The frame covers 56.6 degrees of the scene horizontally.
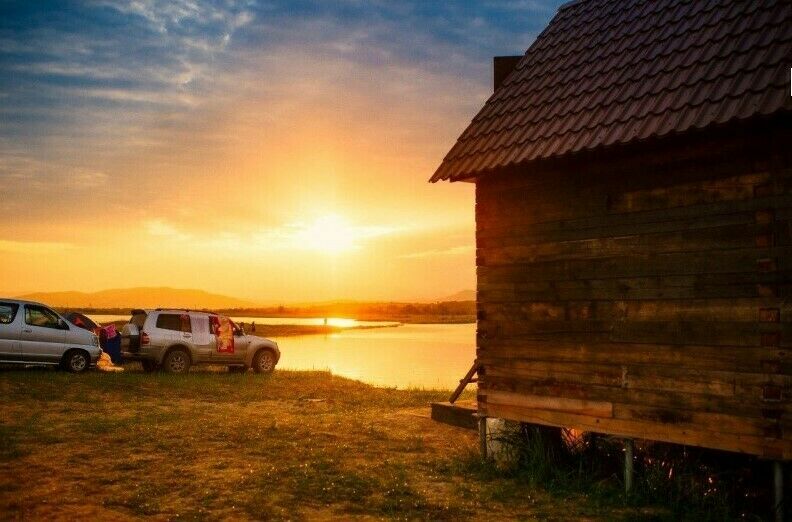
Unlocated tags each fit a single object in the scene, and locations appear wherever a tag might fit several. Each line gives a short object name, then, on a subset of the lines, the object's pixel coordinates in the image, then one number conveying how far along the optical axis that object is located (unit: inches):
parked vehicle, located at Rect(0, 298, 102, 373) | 832.3
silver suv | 909.8
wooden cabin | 318.3
